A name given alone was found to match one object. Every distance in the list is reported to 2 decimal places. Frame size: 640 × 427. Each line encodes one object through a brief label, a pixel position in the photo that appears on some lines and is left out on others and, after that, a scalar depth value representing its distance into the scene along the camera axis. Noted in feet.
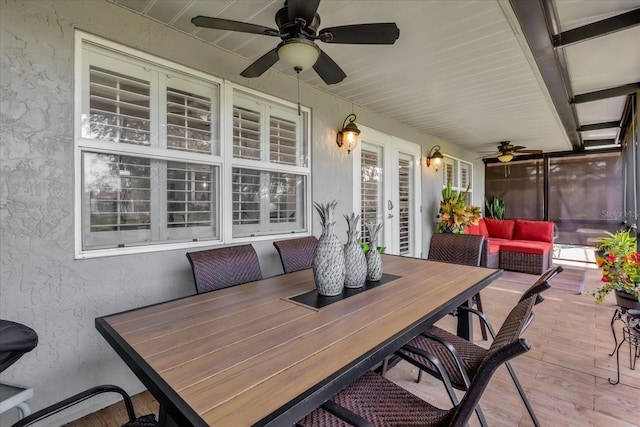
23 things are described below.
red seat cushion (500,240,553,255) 16.45
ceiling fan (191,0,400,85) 5.32
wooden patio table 2.58
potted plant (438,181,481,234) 16.48
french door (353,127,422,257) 13.71
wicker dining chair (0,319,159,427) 2.65
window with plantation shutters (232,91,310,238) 9.07
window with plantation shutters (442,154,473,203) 20.10
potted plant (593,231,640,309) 7.41
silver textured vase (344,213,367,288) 5.79
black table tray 5.01
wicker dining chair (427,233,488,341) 8.97
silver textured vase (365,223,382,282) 6.26
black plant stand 6.51
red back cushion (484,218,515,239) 20.16
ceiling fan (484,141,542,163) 19.63
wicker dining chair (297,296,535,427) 2.54
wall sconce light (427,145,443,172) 17.92
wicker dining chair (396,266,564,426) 4.23
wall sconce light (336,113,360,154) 11.82
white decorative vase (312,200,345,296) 5.30
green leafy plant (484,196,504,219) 26.96
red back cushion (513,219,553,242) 18.37
